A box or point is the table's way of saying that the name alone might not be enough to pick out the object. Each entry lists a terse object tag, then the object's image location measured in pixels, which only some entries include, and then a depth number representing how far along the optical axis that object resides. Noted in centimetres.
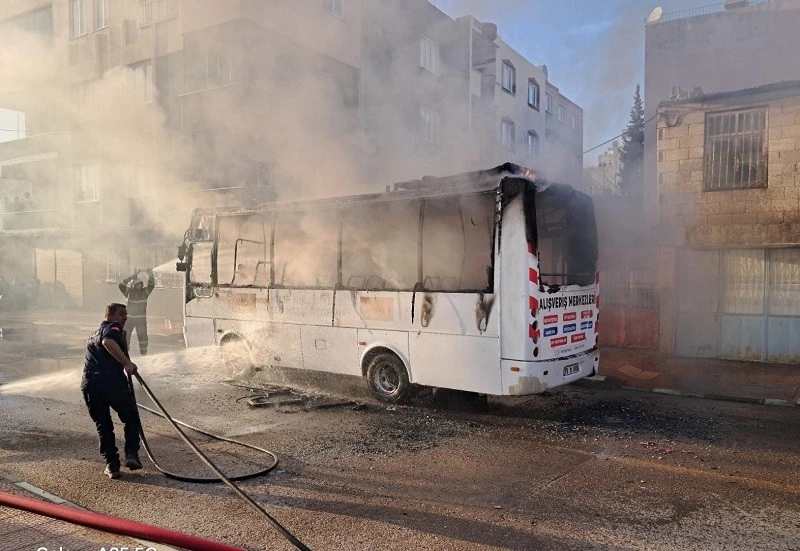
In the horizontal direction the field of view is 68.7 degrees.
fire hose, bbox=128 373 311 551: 313
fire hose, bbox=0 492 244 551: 282
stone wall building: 958
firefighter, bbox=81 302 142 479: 448
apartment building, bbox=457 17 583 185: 1972
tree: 1534
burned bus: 590
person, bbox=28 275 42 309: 2312
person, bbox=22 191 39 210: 2373
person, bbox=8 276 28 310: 2201
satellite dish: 1748
